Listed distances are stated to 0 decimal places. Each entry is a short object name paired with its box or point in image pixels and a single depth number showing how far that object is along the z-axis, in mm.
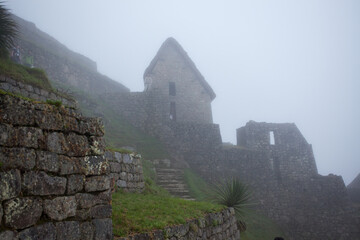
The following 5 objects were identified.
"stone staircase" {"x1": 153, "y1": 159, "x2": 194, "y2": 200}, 12459
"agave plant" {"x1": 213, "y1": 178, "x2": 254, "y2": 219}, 9938
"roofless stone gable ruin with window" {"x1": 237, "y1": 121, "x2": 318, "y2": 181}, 21938
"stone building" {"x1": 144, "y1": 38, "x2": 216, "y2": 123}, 24219
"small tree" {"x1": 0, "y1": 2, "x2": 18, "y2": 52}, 8516
